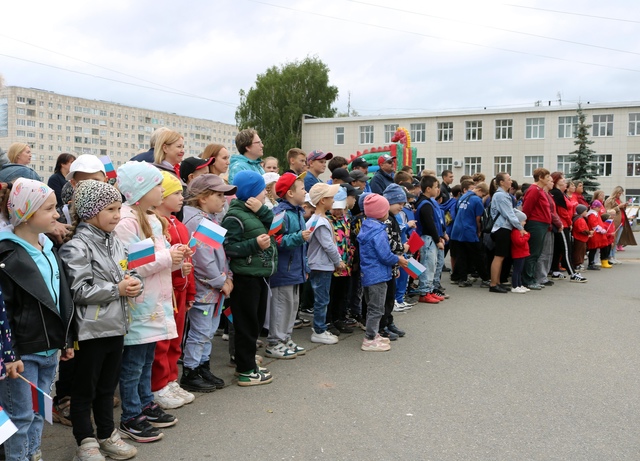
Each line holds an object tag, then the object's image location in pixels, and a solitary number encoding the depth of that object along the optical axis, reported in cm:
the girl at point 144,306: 370
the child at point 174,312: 410
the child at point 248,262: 474
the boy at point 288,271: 546
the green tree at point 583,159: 3197
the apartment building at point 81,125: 8112
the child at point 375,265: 593
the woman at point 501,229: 948
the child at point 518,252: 951
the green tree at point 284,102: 5138
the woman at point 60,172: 665
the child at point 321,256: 601
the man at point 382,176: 898
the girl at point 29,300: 294
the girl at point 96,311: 326
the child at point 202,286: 460
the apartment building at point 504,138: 4312
